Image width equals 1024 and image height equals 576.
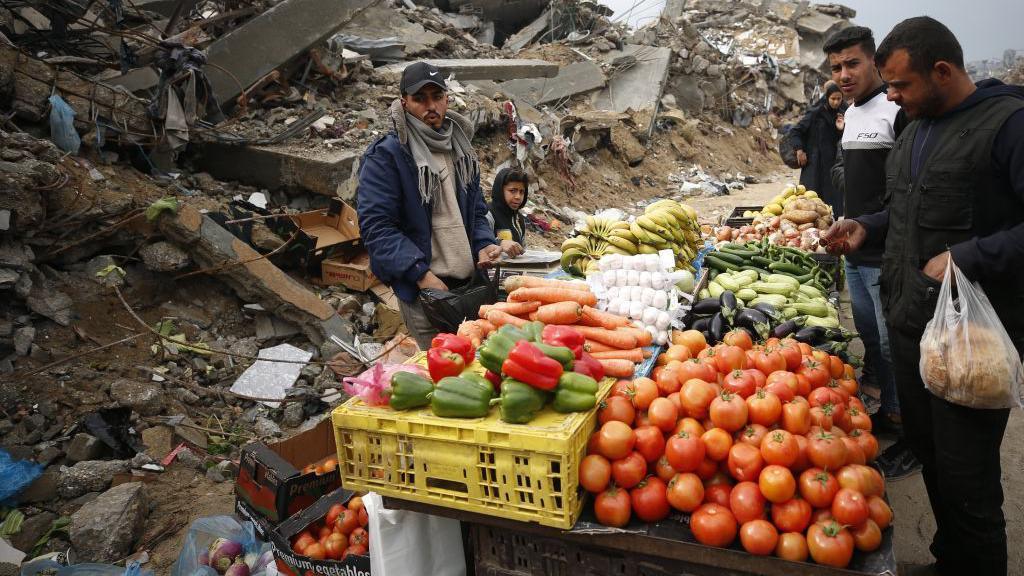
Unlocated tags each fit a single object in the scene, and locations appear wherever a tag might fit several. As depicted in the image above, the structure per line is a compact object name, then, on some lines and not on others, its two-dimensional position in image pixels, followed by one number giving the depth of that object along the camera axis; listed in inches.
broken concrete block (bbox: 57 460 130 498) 153.6
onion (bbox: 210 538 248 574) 122.3
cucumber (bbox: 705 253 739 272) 174.7
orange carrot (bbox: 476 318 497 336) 114.0
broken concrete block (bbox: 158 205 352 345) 223.6
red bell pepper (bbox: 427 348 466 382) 91.3
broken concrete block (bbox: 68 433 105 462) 163.3
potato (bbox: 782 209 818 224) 229.9
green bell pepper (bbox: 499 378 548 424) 79.2
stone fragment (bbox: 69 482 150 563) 136.8
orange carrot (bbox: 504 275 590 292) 122.0
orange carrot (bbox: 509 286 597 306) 115.6
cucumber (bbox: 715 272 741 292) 156.2
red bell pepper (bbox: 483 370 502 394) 89.8
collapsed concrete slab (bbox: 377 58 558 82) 464.6
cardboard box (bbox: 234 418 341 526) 125.9
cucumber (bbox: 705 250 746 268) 178.2
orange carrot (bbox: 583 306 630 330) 112.0
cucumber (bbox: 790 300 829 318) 152.3
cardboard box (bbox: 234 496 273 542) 127.3
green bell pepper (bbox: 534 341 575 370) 87.3
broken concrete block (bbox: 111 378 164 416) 181.9
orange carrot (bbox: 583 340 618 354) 105.9
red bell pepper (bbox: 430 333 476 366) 96.3
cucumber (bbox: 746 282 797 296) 159.3
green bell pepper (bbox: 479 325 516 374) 86.3
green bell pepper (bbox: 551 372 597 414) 82.2
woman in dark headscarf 254.2
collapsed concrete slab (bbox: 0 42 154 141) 228.5
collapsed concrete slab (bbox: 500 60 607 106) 556.1
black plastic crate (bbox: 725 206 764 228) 271.8
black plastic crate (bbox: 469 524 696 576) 79.8
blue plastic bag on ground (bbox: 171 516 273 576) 123.0
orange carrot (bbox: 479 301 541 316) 115.2
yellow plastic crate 75.9
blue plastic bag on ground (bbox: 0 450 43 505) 144.1
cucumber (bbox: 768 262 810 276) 177.2
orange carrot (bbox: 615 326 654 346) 109.1
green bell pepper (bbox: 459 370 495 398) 85.4
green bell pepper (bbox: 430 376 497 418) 82.4
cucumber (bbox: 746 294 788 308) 149.1
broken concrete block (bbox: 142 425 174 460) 171.6
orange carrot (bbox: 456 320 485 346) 110.2
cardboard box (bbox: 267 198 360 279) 252.8
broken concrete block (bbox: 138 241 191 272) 219.6
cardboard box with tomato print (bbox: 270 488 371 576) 105.7
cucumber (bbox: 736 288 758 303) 152.2
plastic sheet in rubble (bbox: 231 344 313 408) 207.2
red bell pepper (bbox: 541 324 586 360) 93.4
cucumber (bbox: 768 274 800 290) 165.5
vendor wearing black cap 132.9
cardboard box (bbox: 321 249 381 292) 257.3
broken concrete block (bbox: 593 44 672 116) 676.7
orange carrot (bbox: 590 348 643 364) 103.9
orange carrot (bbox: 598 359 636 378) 97.9
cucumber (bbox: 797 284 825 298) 165.5
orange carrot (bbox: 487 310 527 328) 111.2
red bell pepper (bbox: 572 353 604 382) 90.6
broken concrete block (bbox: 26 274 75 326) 193.8
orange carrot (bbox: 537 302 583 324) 109.2
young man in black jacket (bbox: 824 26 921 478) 143.5
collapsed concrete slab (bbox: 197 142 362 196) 285.9
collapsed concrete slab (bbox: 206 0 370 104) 323.0
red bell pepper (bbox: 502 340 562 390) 81.4
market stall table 72.9
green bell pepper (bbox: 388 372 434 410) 85.8
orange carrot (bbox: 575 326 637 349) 106.7
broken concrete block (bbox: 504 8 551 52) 723.4
